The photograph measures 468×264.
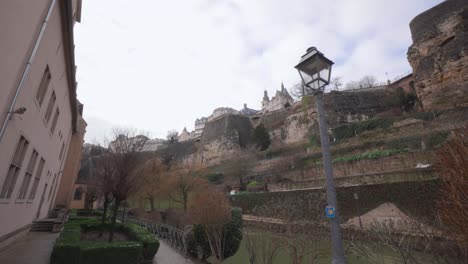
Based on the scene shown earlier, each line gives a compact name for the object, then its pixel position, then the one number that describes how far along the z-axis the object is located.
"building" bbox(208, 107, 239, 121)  101.73
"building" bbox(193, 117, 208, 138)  97.31
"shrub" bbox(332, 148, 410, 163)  16.92
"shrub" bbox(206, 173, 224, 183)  35.59
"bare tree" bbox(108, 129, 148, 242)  10.22
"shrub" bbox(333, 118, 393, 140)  24.01
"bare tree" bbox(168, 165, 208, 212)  24.58
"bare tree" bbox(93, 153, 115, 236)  10.42
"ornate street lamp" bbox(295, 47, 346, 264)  2.97
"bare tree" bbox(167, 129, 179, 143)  82.97
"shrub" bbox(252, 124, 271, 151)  43.66
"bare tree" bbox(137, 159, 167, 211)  24.42
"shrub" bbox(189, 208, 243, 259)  8.60
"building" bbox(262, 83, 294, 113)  79.47
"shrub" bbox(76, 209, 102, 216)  23.03
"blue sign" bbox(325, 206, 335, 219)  3.03
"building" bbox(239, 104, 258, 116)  101.84
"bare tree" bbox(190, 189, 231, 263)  7.75
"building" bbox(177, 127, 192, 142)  100.19
